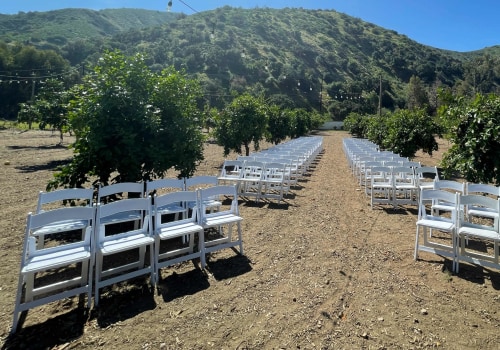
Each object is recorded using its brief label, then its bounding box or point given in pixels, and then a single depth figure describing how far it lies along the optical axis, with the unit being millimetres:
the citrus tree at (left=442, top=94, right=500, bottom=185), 5941
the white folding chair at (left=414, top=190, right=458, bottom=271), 4340
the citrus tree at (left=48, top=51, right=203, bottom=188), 5145
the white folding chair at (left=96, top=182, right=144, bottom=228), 4402
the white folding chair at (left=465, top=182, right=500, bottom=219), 4996
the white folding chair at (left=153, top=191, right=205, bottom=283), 3893
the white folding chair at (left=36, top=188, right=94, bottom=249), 3968
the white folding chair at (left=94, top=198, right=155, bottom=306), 3418
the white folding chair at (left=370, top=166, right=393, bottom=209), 7617
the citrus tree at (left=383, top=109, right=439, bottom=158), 12672
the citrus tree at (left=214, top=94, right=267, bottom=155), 14273
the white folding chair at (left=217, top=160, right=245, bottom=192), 8188
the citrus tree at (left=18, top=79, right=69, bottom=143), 17641
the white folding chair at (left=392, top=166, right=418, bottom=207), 7504
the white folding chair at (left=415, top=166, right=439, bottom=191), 7381
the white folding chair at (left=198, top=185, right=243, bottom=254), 4500
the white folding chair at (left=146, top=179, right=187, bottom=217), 4894
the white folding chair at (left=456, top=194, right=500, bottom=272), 4066
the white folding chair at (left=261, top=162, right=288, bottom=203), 8016
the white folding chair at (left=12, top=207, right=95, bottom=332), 2947
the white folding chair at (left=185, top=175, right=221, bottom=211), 5382
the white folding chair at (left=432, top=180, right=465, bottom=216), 5238
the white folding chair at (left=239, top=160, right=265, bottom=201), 8078
